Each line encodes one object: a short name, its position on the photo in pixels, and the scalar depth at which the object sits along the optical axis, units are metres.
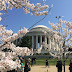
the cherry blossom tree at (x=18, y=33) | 3.80
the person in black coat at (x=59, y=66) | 9.67
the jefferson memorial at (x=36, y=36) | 53.76
